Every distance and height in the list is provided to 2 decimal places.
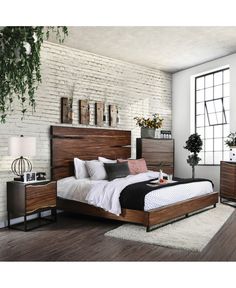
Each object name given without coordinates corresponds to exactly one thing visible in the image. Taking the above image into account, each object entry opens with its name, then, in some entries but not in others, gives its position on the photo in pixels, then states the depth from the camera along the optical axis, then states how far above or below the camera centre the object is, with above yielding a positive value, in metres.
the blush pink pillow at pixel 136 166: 6.16 -0.47
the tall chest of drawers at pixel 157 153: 7.32 -0.26
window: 7.43 +0.67
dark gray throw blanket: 4.46 -0.75
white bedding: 4.63 -0.77
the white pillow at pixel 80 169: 5.83 -0.50
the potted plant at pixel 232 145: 6.50 -0.07
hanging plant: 3.35 +0.94
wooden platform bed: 4.55 -0.29
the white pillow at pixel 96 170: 5.65 -0.50
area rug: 3.88 -1.20
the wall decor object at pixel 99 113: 6.60 +0.57
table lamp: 4.71 -0.07
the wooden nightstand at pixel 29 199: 4.62 -0.85
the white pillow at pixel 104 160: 6.26 -0.36
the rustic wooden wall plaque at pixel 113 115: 6.89 +0.56
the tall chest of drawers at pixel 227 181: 6.38 -0.79
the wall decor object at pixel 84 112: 6.31 +0.57
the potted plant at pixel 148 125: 7.43 +0.38
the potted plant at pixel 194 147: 7.32 -0.12
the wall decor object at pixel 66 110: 5.99 +0.58
